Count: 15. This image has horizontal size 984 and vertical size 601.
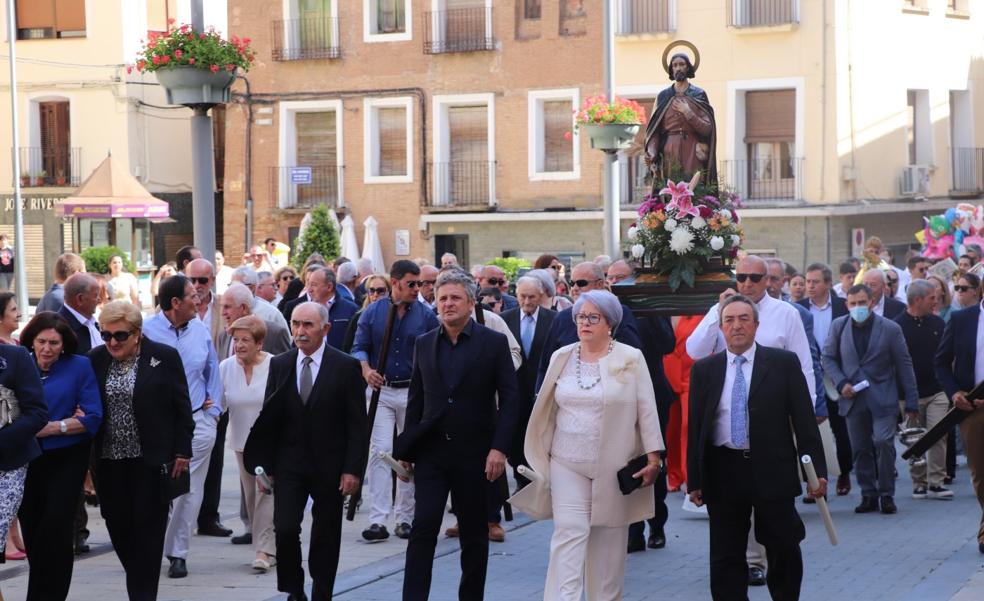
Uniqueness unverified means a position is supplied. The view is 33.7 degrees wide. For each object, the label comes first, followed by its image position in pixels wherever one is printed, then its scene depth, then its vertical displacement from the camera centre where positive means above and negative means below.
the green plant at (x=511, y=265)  27.32 -1.32
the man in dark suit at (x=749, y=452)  8.30 -1.38
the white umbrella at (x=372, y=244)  36.06 -1.21
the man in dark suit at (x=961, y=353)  11.91 -1.27
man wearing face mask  13.22 -1.65
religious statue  14.91 +0.52
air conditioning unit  34.41 +0.05
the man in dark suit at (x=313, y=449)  8.94 -1.43
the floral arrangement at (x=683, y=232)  13.70 -0.40
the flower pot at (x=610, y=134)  21.95 +0.71
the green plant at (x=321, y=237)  34.81 -0.99
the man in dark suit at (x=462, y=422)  8.77 -1.27
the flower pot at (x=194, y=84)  13.66 +0.92
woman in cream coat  8.31 -1.35
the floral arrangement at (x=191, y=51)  13.56 +1.19
